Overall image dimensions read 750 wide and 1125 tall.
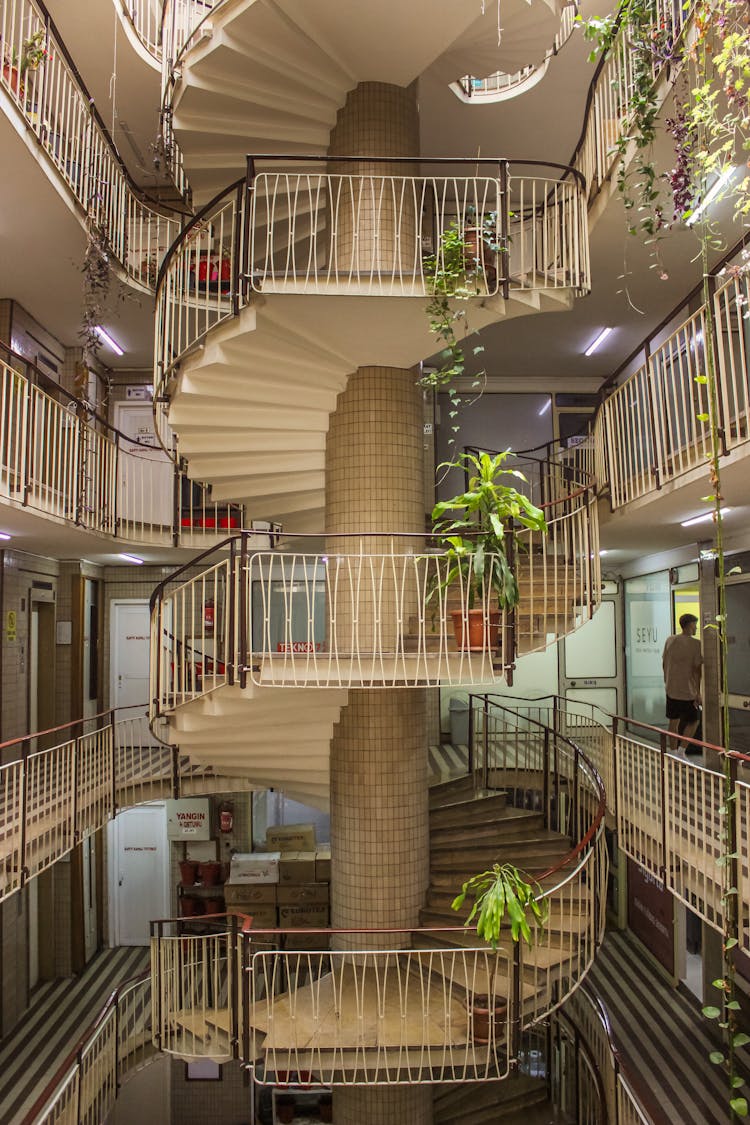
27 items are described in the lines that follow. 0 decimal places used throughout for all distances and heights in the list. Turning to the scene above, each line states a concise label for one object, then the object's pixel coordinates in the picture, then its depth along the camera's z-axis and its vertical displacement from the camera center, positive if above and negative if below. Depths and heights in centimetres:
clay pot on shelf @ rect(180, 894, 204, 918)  872 -310
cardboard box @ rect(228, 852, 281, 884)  811 -252
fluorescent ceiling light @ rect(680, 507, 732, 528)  630 +88
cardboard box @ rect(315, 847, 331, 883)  806 -250
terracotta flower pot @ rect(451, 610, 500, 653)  487 -1
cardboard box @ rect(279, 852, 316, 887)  802 -250
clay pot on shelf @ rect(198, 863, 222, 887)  884 -277
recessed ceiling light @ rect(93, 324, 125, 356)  826 +328
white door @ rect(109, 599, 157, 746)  964 -25
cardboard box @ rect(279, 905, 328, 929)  789 -293
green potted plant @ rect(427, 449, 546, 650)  484 +49
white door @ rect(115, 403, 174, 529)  794 +156
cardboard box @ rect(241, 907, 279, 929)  793 -294
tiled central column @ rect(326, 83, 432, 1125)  600 -64
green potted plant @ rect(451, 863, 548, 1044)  474 -177
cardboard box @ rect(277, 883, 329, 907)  792 -272
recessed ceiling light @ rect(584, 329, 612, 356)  880 +332
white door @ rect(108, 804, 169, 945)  922 -286
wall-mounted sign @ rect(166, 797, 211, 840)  912 -222
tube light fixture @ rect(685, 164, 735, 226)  290 +162
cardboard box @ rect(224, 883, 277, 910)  796 -272
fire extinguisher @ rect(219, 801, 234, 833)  900 -220
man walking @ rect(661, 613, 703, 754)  685 -44
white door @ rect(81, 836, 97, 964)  879 -300
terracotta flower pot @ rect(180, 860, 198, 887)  886 -277
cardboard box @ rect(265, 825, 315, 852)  852 -230
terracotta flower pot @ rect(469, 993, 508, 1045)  491 -252
